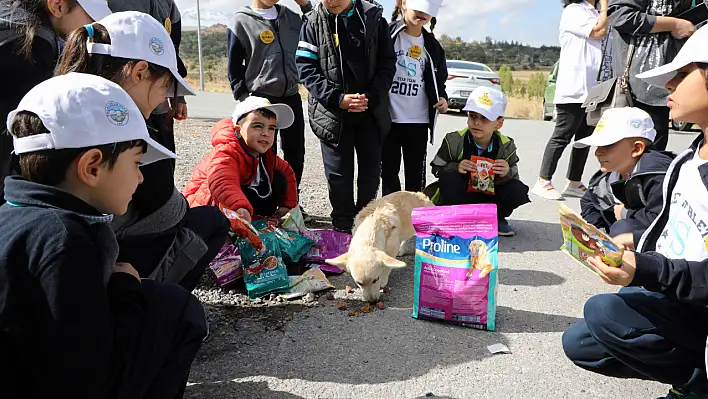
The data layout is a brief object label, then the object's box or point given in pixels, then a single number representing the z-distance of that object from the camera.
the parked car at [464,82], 16.71
